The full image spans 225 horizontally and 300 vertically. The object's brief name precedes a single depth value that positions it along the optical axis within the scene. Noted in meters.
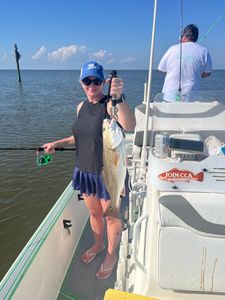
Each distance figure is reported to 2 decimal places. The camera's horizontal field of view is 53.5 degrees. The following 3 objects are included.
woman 2.01
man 3.28
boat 1.35
